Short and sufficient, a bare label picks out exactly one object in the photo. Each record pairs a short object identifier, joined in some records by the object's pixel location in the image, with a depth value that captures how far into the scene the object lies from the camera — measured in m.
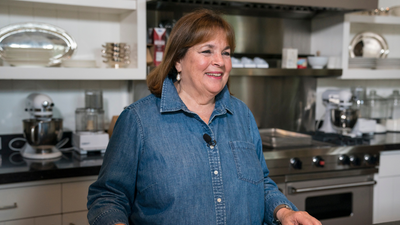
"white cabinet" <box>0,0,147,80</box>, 2.11
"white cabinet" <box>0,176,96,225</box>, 1.79
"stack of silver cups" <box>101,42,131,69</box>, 2.32
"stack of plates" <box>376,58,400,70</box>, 3.01
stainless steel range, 2.28
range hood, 2.29
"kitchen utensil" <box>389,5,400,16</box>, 3.10
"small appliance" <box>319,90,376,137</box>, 2.71
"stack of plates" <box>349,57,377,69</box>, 2.90
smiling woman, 1.17
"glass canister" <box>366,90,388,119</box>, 3.27
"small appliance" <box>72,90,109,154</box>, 2.22
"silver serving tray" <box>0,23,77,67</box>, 2.09
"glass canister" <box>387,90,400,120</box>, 3.29
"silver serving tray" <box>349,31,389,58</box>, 3.19
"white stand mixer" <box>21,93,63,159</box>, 2.06
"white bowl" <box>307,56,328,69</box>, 2.76
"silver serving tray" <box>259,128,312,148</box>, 2.39
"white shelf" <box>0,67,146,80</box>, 2.02
